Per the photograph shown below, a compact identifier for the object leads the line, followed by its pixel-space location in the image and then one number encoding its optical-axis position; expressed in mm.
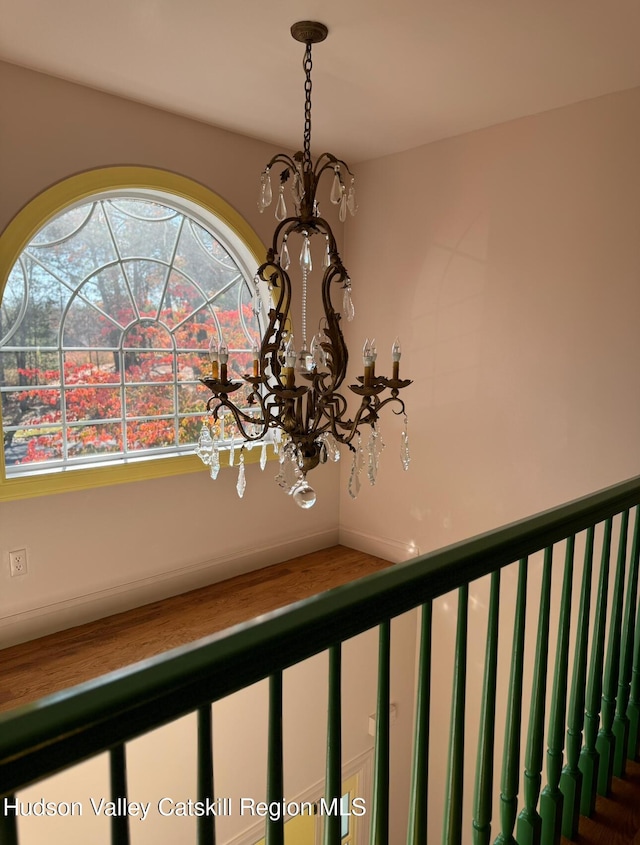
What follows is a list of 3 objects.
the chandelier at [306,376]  2199
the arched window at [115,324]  2986
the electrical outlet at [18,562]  2902
